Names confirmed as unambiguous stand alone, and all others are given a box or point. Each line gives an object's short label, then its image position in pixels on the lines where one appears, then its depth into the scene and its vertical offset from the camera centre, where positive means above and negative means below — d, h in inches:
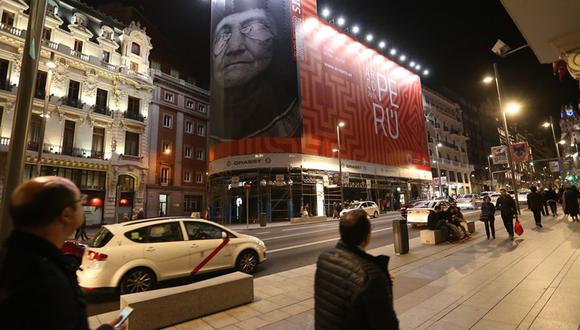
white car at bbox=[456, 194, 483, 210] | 1311.5 +1.5
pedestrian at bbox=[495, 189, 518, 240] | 446.6 -10.7
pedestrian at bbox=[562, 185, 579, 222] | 591.2 -1.5
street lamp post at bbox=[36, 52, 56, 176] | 602.9 +214.9
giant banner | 1270.9 +538.4
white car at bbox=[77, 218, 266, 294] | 247.4 -36.4
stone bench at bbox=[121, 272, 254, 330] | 180.4 -57.8
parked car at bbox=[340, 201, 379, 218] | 1135.6 -0.3
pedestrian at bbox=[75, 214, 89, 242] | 631.6 -38.3
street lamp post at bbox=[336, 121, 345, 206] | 1215.3 +127.5
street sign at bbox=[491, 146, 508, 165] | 814.5 +130.5
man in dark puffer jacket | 78.6 -21.4
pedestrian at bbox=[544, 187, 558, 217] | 773.7 +7.1
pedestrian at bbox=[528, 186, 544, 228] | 565.9 -3.6
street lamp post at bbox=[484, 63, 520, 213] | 747.3 +224.6
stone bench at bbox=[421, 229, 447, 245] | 444.1 -47.8
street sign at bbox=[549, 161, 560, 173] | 1425.9 +162.1
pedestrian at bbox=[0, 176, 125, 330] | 47.1 -7.8
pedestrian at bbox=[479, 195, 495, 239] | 457.6 -16.6
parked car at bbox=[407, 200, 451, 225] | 701.9 -19.5
